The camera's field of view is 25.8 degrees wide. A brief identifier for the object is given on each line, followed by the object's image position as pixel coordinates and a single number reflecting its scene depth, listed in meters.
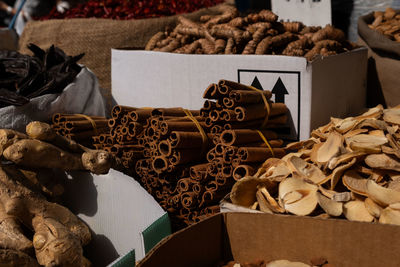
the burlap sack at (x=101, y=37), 2.05
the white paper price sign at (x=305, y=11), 1.87
